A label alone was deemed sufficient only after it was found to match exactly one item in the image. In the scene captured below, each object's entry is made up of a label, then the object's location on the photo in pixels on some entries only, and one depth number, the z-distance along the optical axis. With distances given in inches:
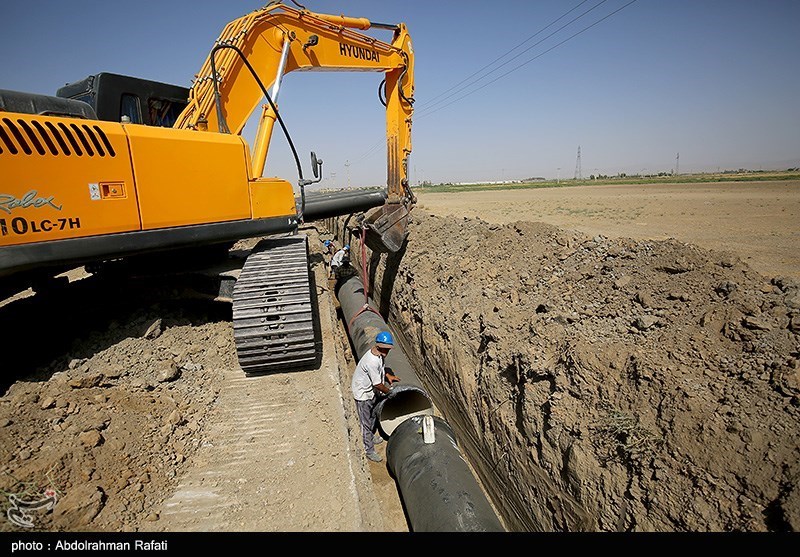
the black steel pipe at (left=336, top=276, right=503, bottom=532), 137.2
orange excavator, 142.6
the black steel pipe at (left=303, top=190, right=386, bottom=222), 287.9
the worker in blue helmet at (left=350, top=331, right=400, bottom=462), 186.9
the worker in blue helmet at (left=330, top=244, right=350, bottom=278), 422.0
